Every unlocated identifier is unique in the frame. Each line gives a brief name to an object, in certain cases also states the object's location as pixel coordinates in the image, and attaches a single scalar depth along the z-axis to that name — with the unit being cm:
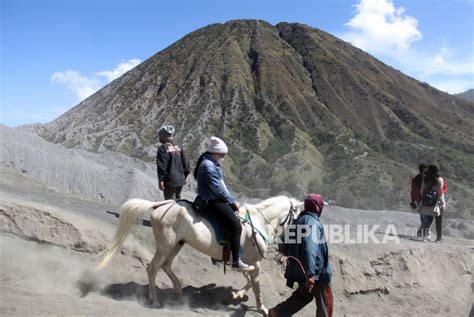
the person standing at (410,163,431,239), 1261
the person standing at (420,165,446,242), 1213
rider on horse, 661
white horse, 660
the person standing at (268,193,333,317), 553
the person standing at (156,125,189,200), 800
